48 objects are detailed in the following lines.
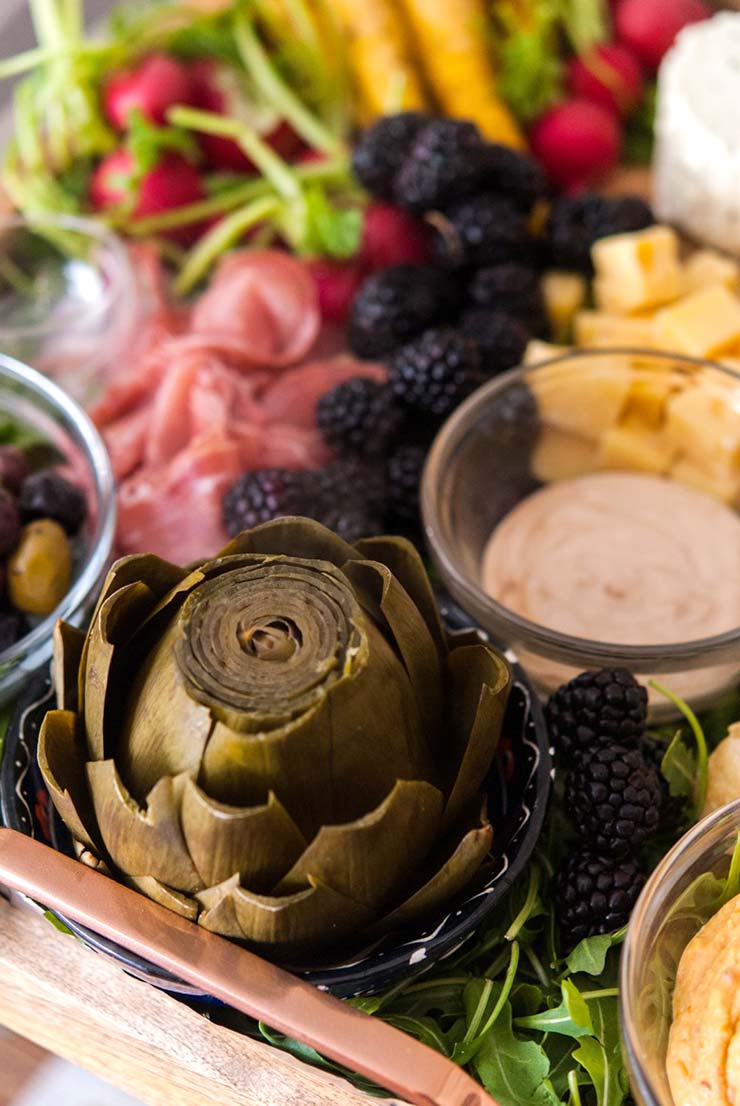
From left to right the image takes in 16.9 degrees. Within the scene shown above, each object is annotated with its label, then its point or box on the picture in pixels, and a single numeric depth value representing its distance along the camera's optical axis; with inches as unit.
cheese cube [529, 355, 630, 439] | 26.1
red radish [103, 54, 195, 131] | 28.9
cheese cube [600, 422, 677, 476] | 26.2
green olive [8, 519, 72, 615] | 24.4
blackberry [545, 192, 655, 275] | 27.7
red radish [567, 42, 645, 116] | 29.9
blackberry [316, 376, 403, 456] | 25.7
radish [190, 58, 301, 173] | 29.5
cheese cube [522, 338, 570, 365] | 26.5
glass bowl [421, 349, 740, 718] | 25.1
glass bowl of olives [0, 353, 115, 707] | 24.0
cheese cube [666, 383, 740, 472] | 25.7
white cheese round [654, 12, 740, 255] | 27.6
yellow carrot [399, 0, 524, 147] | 29.3
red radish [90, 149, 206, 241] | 28.8
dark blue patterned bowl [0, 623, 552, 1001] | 21.2
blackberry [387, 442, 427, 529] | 25.9
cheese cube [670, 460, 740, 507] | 25.8
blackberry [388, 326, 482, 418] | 25.9
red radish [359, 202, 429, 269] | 28.1
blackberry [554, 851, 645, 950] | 22.1
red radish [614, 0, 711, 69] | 30.3
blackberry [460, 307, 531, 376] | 26.6
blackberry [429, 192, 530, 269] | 27.2
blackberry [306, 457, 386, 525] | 24.9
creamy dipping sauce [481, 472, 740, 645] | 24.6
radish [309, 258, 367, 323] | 28.1
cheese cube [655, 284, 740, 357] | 26.4
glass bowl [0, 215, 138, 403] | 27.6
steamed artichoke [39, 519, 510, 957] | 20.6
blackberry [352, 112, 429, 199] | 27.5
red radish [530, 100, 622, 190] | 29.3
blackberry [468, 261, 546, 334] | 27.1
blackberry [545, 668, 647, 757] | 22.5
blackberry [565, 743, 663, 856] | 22.1
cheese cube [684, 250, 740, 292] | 27.6
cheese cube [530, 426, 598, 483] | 26.4
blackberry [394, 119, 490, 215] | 26.9
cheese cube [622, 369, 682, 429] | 26.1
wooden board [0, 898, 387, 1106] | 22.0
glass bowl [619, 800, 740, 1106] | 20.7
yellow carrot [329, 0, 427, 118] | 29.4
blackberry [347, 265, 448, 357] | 26.9
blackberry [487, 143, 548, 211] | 27.4
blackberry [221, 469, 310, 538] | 24.7
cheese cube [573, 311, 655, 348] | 27.0
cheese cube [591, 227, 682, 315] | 27.0
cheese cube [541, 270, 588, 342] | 27.9
